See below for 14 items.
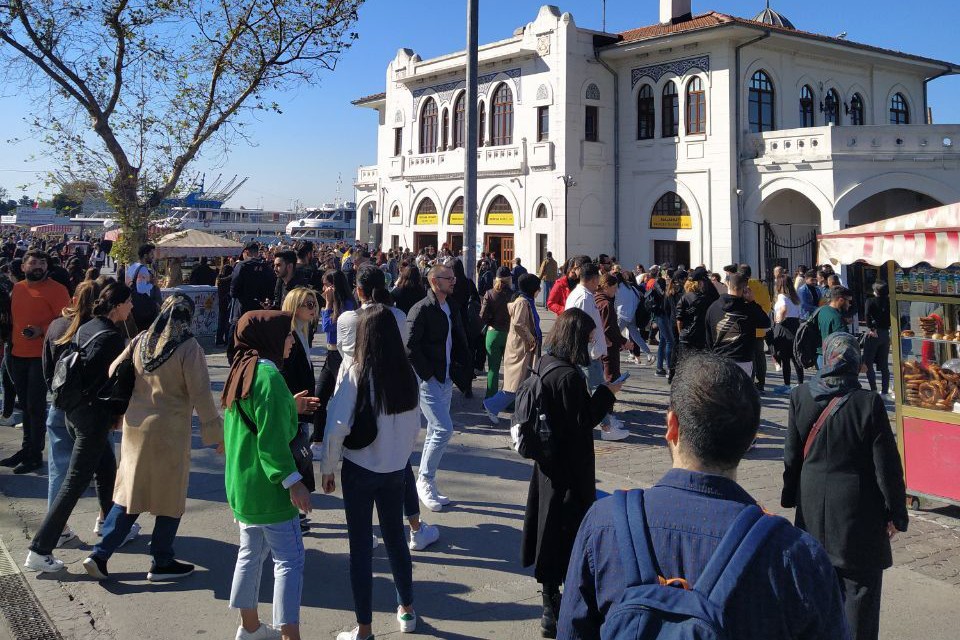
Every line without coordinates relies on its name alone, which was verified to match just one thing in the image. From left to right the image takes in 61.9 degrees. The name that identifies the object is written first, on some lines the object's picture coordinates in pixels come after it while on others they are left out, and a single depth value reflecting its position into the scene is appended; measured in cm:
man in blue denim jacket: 171
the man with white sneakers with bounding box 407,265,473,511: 626
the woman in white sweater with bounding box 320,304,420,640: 405
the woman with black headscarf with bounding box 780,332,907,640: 360
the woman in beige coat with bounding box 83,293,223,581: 466
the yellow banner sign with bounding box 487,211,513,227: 3089
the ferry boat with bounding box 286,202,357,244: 6166
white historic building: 2355
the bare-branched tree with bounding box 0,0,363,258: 1388
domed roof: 3161
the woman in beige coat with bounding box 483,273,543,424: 887
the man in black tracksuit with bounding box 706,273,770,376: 862
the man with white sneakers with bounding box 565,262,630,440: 812
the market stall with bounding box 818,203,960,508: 607
